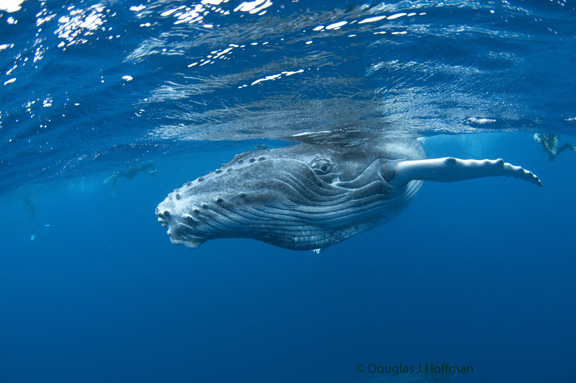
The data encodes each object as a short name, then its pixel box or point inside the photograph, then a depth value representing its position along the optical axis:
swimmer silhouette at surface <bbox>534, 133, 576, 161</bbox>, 18.83
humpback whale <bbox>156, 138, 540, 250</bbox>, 3.52
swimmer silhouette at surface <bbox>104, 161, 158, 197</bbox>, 29.72
